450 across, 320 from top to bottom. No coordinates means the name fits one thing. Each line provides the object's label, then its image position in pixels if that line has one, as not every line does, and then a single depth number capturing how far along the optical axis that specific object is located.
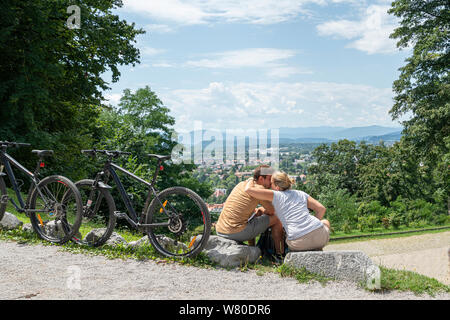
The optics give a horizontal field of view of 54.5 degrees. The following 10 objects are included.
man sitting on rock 5.30
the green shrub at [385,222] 20.88
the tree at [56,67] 13.38
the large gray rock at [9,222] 6.73
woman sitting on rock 4.79
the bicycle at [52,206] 5.66
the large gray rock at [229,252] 4.88
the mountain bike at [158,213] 4.96
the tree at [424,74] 20.28
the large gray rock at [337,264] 4.28
